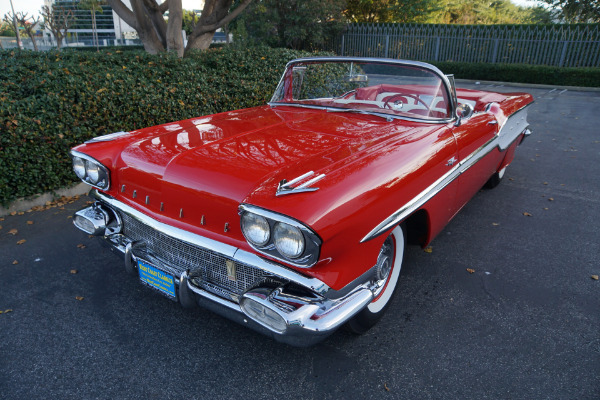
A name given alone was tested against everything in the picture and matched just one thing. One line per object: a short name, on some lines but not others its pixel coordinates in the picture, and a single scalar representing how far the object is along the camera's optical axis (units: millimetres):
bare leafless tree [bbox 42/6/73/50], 19189
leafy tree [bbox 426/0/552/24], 25766
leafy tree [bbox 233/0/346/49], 15422
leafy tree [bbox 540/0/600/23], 18078
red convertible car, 1789
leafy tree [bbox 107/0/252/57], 7336
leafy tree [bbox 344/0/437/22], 22094
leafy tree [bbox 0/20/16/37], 43625
